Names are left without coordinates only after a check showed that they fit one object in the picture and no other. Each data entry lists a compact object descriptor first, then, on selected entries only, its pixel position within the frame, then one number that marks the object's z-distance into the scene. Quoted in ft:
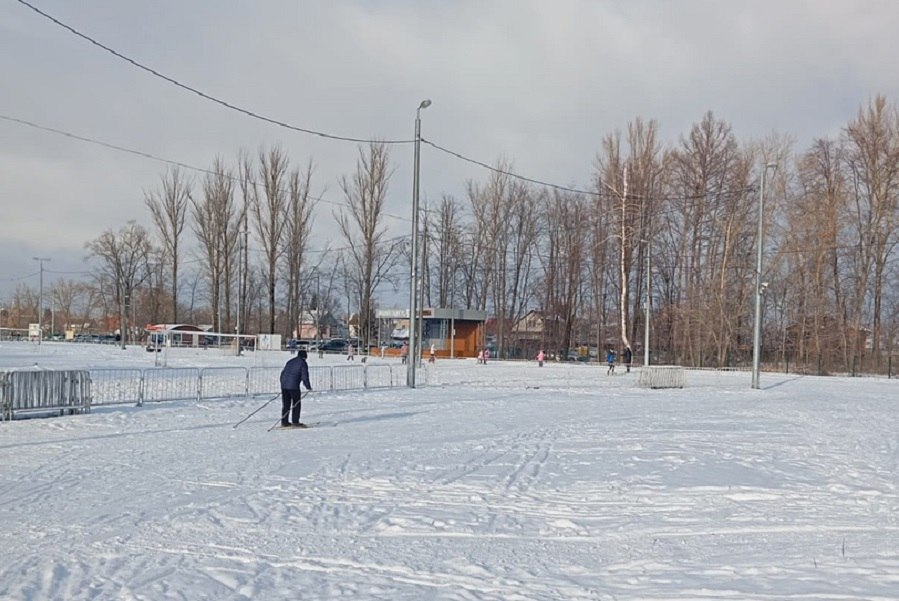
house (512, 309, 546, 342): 264.44
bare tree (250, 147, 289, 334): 245.45
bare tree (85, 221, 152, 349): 306.55
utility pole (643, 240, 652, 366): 156.82
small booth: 217.97
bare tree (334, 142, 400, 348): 236.02
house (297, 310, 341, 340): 291.77
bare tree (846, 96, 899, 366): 176.04
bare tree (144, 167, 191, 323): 268.21
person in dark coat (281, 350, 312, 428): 52.39
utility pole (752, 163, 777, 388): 111.79
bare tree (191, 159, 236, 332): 260.01
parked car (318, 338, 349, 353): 245.06
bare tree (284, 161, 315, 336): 246.06
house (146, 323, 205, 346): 242.54
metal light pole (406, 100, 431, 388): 90.38
